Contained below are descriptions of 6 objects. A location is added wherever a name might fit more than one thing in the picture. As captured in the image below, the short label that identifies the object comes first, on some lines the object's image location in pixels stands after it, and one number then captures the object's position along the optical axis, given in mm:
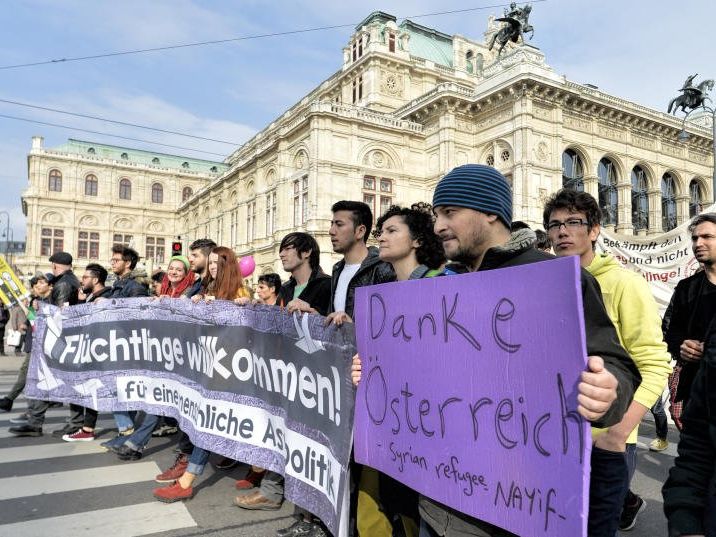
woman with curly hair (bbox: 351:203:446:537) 2811
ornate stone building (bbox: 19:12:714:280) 27750
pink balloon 9059
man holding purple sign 1425
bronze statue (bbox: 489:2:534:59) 31156
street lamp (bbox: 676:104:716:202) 14574
